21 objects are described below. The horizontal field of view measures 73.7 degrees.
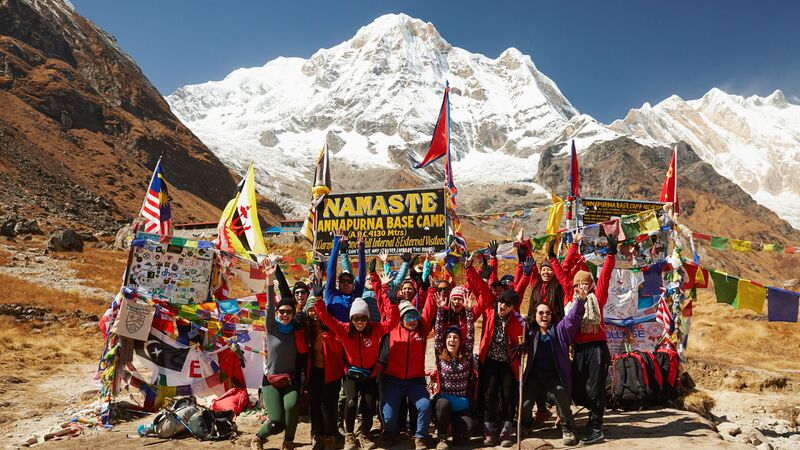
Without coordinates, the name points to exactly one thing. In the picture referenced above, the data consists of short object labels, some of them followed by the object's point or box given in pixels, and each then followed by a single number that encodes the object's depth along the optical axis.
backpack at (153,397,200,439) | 6.38
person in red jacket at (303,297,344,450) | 5.83
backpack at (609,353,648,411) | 7.37
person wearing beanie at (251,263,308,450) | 5.84
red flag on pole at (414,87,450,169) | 11.52
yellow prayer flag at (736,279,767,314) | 7.54
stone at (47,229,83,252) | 27.10
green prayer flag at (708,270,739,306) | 7.62
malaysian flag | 10.14
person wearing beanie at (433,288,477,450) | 5.94
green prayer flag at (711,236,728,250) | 8.40
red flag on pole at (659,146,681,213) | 11.27
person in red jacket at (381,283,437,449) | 6.04
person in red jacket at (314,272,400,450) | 5.89
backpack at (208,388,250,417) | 7.34
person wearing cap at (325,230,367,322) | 6.63
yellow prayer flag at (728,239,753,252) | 8.17
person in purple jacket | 5.79
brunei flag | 9.20
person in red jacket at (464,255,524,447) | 6.03
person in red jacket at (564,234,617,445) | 5.80
